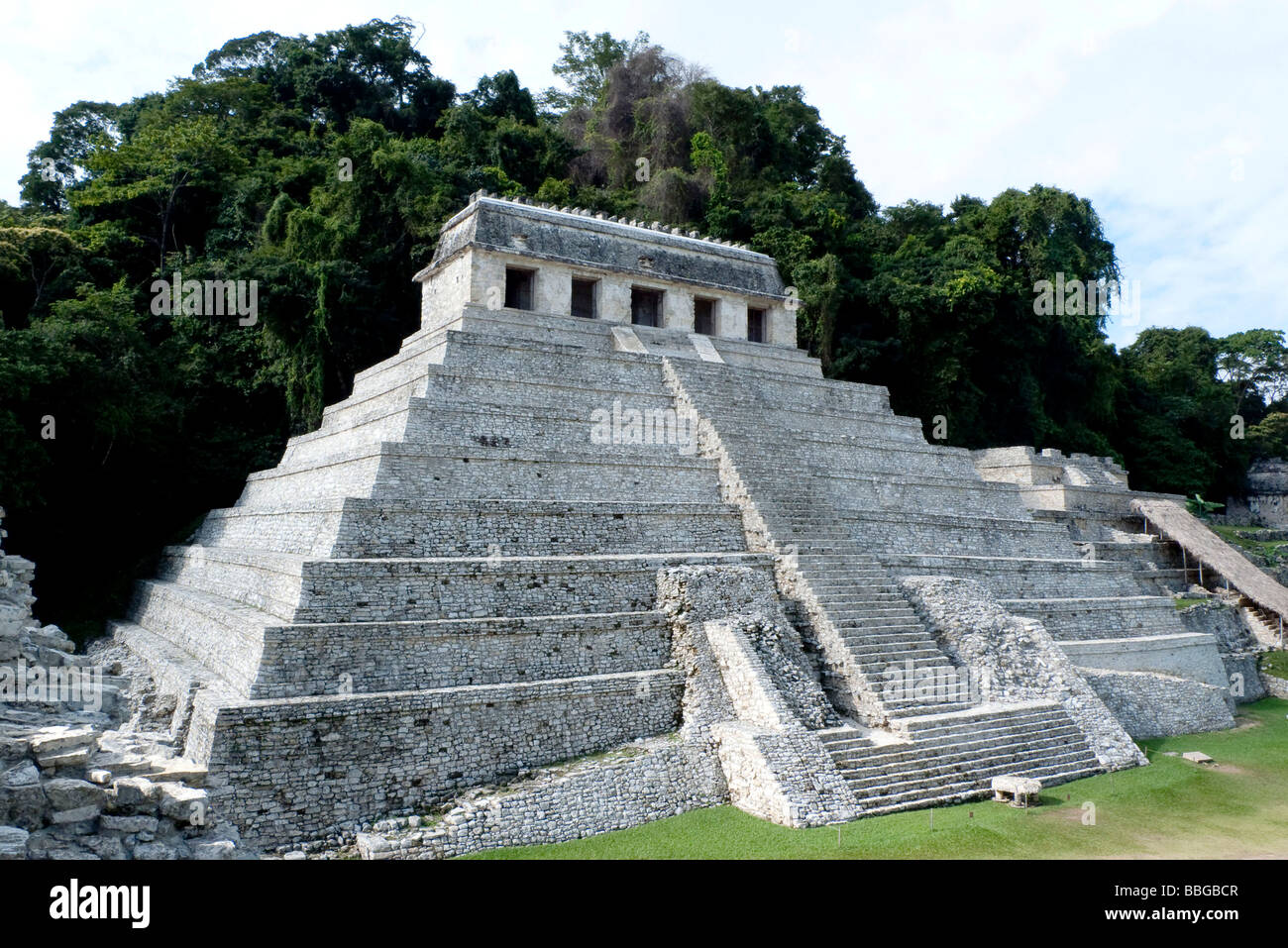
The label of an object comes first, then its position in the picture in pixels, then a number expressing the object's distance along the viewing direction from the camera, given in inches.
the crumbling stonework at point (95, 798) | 283.7
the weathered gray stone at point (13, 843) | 257.4
